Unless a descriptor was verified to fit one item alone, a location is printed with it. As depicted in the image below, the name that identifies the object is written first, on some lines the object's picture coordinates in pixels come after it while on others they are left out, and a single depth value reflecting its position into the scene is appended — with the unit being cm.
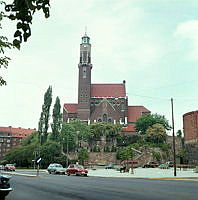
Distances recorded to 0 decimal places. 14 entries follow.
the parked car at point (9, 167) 4972
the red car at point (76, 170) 3270
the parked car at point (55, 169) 3806
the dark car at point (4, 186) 845
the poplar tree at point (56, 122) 6969
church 10238
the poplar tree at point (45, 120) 6588
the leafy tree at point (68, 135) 7712
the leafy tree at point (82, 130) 8344
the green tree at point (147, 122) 9552
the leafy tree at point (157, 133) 8312
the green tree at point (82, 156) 6944
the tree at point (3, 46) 930
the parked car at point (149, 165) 6359
